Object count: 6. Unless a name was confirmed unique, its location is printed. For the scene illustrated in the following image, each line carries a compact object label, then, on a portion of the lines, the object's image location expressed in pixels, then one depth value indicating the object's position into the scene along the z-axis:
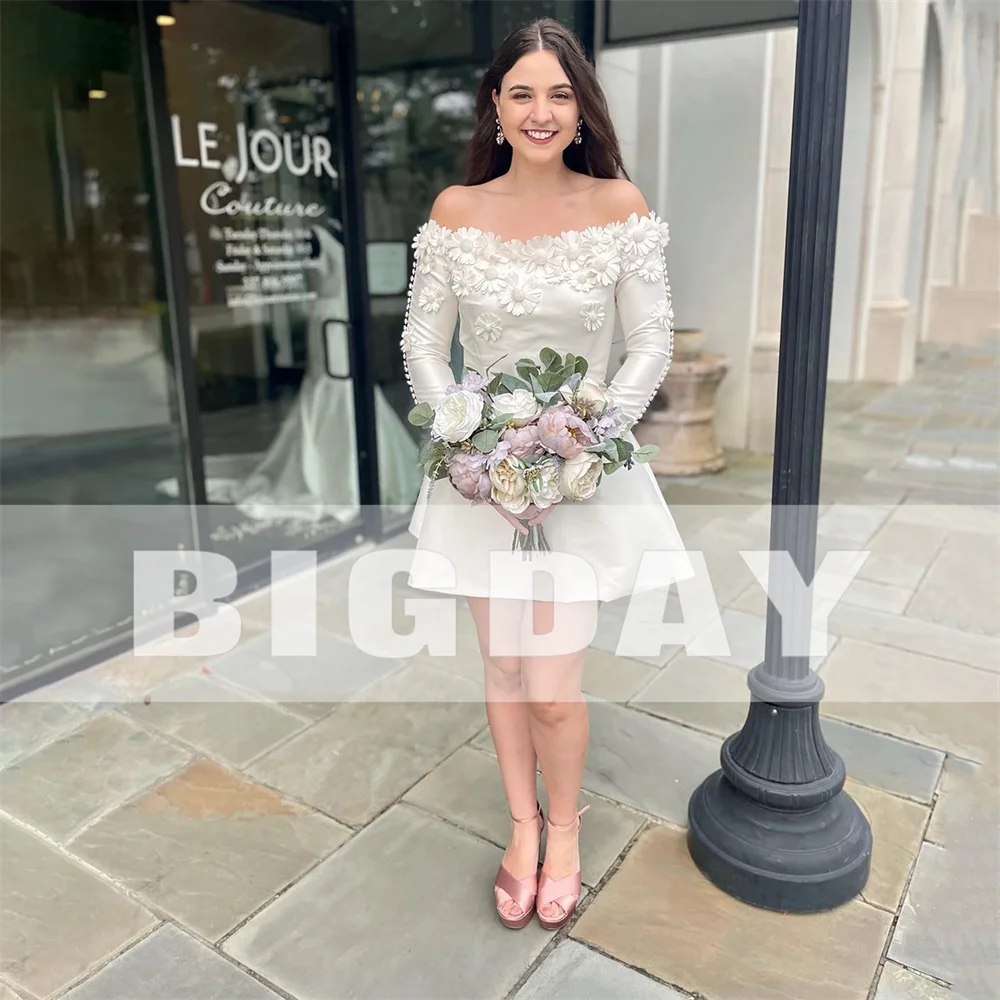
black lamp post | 1.99
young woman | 1.97
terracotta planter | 6.12
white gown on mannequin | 4.87
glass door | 4.14
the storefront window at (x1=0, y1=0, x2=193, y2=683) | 3.96
